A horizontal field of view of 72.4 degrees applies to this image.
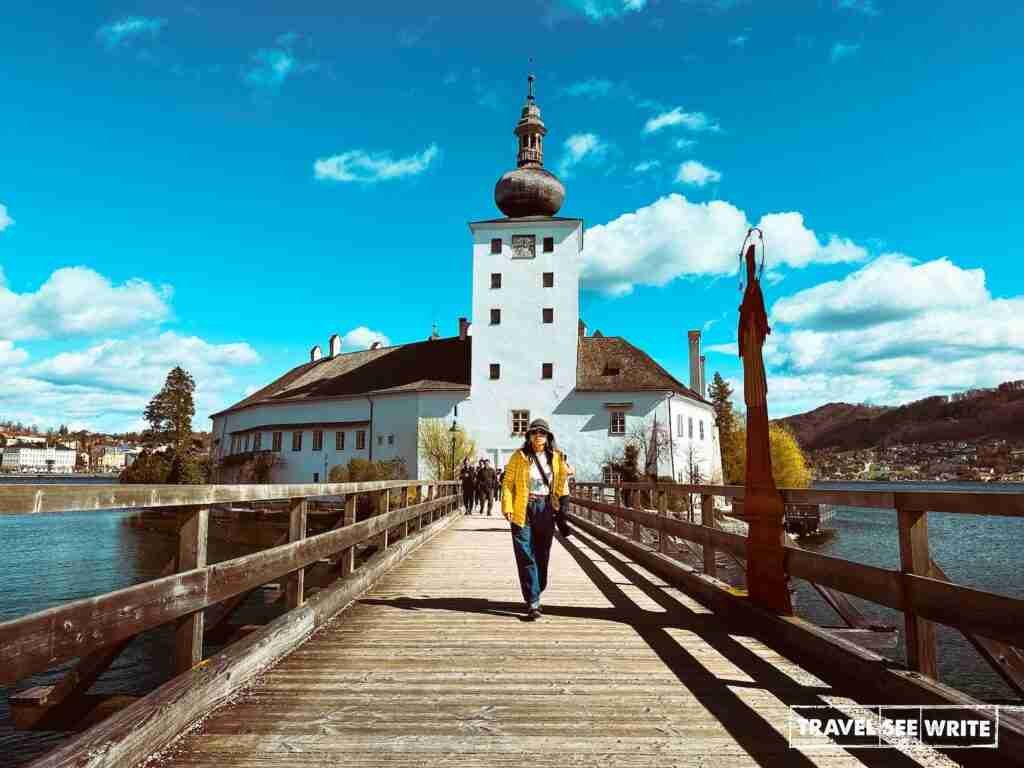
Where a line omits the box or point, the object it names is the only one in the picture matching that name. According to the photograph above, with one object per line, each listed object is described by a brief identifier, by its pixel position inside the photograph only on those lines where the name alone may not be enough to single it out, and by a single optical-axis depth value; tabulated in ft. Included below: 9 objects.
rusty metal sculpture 17.90
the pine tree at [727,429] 203.31
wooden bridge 9.59
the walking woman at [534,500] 20.75
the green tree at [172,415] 204.03
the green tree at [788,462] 176.55
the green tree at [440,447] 147.23
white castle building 149.28
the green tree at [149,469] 182.93
